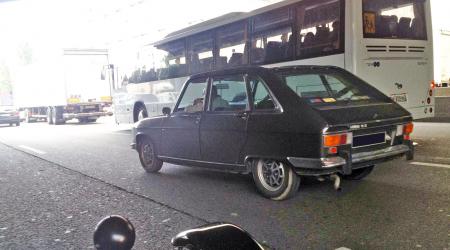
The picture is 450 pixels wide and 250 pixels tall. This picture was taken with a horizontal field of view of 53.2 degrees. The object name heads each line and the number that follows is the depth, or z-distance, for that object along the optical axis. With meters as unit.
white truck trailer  23.66
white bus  8.59
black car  4.72
